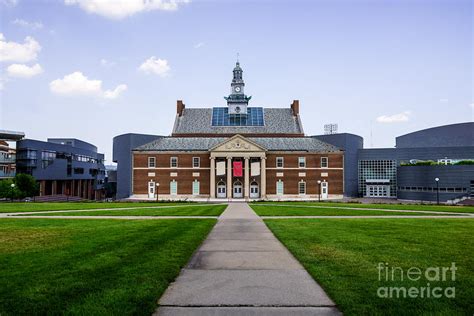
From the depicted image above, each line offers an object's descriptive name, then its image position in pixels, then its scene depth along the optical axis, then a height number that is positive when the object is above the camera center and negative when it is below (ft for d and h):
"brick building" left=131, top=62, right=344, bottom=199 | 197.47 +2.71
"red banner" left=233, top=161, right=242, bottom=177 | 195.93 +3.82
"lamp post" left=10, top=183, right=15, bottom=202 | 165.27 -7.38
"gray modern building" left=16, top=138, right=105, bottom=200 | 229.04 +6.39
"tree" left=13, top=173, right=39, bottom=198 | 172.24 -4.74
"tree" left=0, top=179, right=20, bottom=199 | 164.86 -7.38
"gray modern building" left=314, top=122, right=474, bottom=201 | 178.50 +2.42
